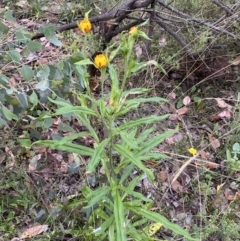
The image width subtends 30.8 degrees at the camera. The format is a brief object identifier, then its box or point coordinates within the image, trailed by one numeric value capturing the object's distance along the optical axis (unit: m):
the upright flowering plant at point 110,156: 1.71
